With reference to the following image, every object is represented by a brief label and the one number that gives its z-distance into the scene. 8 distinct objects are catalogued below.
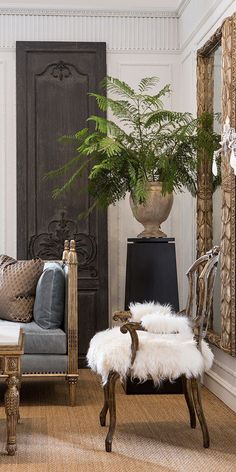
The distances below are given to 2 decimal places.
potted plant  5.07
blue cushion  4.93
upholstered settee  4.78
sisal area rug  3.49
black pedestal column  5.19
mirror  4.44
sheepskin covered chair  3.72
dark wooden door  6.11
